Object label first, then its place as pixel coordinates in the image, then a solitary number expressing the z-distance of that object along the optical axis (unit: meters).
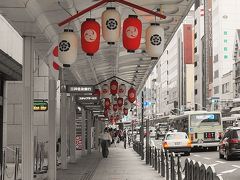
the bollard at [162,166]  19.44
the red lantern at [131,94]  27.84
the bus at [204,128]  43.03
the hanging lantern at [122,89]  27.72
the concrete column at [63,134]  24.03
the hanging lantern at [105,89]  27.36
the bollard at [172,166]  15.96
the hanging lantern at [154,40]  11.31
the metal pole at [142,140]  31.80
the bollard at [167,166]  17.69
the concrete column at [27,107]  13.17
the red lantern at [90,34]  10.38
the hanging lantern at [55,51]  12.53
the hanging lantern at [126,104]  37.16
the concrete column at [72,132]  28.33
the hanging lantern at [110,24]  10.16
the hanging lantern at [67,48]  10.73
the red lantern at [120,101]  31.14
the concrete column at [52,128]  17.81
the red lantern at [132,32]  10.60
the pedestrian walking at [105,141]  33.97
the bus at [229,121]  65.83
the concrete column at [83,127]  36.39
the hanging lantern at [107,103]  30.70
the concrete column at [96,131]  52.02
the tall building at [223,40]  122.31
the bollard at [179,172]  14.28
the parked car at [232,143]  29.81
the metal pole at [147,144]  26.84
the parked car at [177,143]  37.50
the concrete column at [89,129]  40.75
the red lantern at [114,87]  24.78
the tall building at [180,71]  146.12
